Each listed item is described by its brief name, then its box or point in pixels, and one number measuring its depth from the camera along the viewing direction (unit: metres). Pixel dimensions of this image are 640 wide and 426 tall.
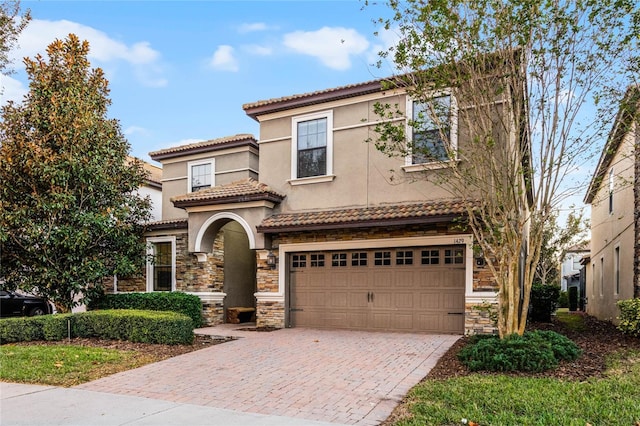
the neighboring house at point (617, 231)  8.52
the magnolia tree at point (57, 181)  11.68
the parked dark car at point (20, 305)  15.57
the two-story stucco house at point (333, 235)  10.88
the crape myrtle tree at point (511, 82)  7.74
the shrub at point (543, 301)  13.86
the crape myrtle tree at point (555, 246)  21.59
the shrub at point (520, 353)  6.69
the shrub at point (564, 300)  27.99
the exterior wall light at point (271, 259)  12.70
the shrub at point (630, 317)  9.35
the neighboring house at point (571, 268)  27.38
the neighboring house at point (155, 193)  20.36
